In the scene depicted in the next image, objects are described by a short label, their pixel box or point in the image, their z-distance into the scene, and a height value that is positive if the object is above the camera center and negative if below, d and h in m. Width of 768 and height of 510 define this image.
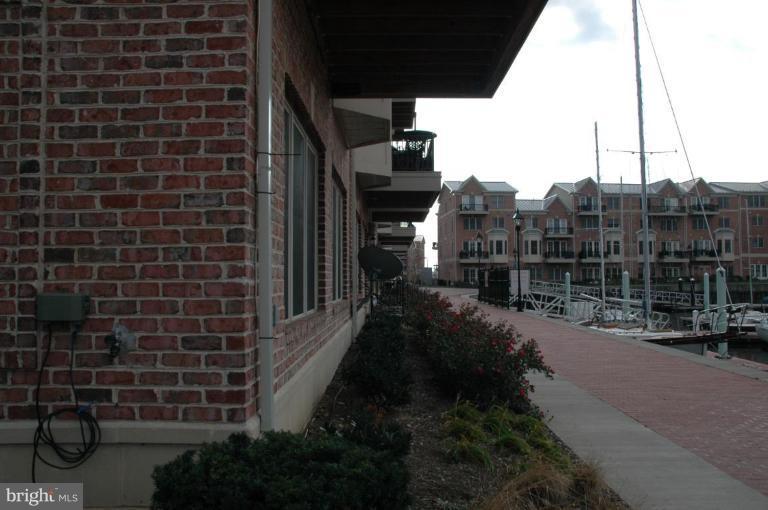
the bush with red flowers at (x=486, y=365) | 7.14 -1.04
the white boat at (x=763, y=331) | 18.37 -1.72
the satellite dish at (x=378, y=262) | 11.18 +0.16
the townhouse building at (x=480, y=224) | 77.44 +5.53
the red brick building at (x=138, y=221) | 3.86 +0.31
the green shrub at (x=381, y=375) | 6.86 -1.08
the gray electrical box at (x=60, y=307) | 3.82 -0.19
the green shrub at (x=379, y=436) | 3.58 -0.92
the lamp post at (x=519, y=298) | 29.20 -1.19
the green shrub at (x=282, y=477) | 2.75 -0.89
